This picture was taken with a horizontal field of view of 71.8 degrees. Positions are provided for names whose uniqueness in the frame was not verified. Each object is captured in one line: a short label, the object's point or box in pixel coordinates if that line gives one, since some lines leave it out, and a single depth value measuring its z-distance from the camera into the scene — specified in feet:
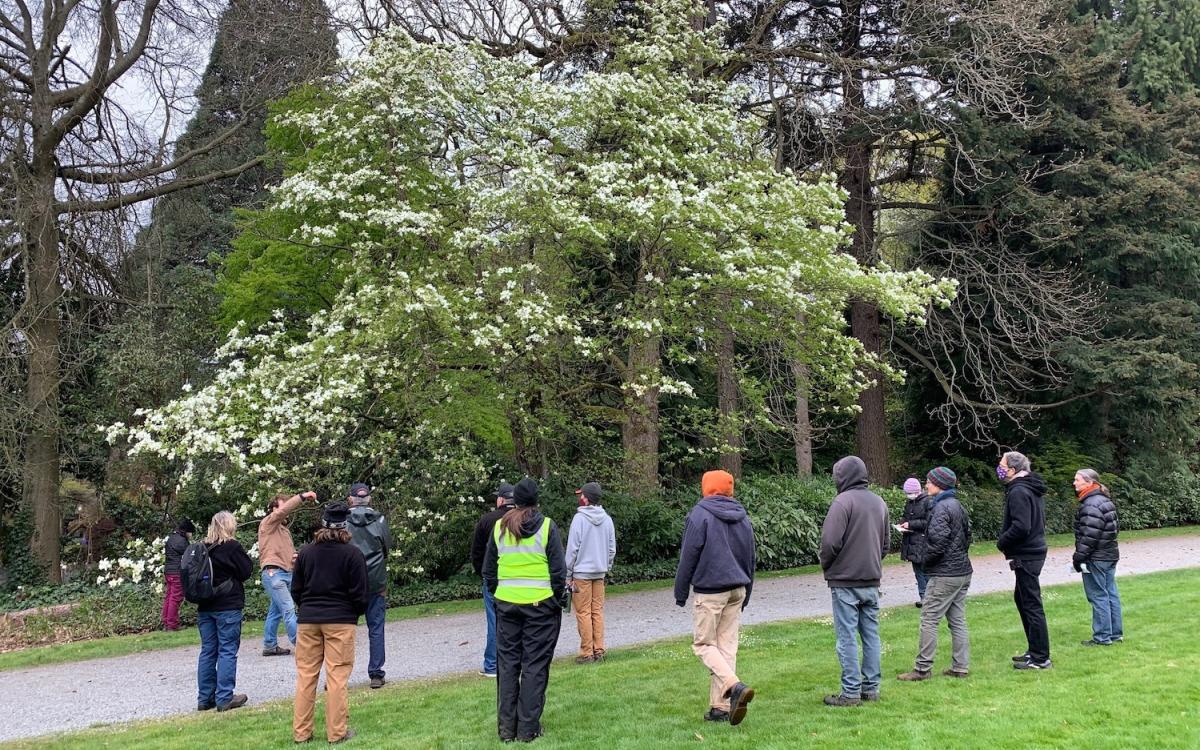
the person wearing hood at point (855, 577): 20.88
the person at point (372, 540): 25.49
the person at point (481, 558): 27.02
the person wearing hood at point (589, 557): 27.76
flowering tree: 34.88
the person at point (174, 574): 40.01
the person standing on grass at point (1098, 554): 26.25
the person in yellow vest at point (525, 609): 19.95
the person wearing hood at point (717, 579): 20.27
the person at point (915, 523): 30.11
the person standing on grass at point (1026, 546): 23.80
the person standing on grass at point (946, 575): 22.67
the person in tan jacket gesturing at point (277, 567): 31.91
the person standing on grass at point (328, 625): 20.80
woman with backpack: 24.50
